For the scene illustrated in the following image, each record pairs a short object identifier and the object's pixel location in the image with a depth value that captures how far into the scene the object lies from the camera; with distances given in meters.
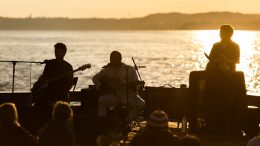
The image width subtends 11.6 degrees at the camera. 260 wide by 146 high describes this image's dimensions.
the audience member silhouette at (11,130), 12.53
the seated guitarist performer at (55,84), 18.16
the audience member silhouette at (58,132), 12.82
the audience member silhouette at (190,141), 10.38
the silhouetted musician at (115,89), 18.81
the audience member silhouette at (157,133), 11.85
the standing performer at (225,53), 18.23
